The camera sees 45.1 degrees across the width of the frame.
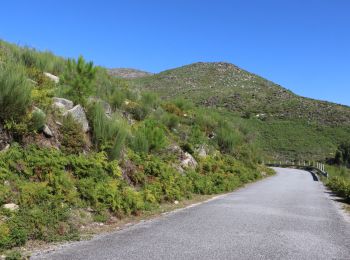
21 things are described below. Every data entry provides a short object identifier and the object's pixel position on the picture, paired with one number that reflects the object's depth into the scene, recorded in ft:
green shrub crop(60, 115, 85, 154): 35.93
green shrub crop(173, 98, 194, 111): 88.48
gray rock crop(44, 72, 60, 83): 49.60
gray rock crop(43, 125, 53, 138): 34.64
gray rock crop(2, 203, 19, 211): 24.93
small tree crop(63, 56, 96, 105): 44.60
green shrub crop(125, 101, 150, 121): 63.41
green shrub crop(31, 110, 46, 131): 33.22
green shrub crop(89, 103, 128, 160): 39.88
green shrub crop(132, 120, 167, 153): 47.93
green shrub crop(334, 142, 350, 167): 156.17
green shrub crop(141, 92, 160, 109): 70.54
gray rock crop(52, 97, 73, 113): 39.14
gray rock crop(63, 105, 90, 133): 39.15
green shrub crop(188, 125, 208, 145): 66.89
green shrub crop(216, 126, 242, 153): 80.84
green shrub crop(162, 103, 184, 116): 79.83
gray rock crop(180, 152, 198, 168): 57.47
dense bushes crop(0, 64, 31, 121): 32.19
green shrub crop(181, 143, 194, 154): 63.36
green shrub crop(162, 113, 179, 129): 69.33
